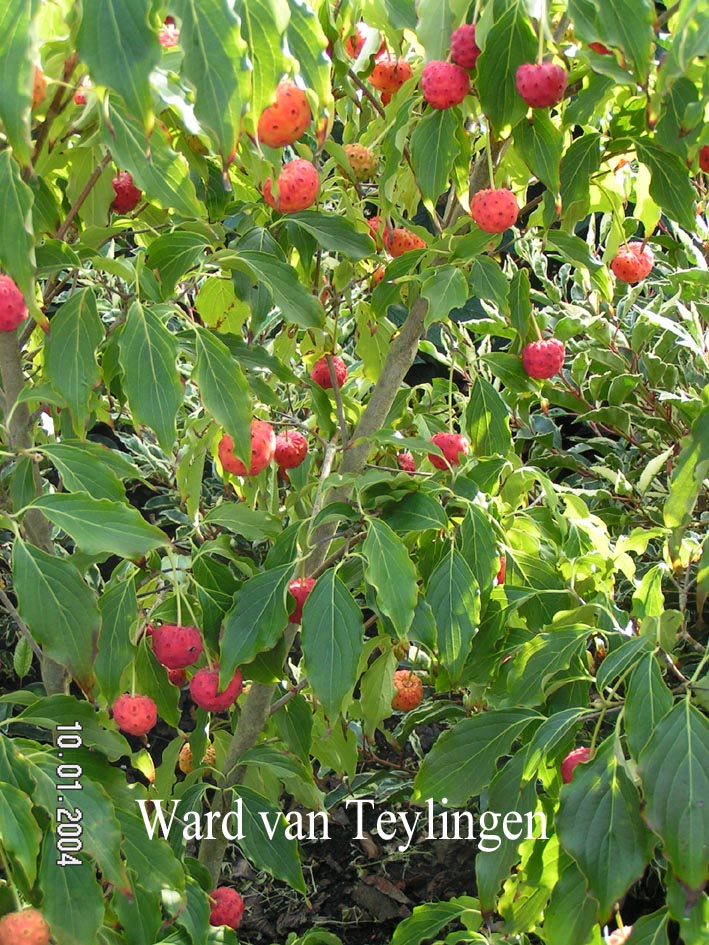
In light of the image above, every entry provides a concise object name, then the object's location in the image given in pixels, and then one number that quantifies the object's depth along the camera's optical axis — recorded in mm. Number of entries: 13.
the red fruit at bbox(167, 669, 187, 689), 1574
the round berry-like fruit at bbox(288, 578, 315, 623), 1409
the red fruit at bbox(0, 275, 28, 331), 1227
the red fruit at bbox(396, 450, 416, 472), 1708
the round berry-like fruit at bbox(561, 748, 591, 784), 1304
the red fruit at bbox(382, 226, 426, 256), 1573
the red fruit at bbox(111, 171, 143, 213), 1503
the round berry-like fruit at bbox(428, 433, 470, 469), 1558
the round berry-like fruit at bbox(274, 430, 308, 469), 1580
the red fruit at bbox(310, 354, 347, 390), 1693
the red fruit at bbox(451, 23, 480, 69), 1200
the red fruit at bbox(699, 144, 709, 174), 1423
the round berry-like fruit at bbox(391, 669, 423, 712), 1796
